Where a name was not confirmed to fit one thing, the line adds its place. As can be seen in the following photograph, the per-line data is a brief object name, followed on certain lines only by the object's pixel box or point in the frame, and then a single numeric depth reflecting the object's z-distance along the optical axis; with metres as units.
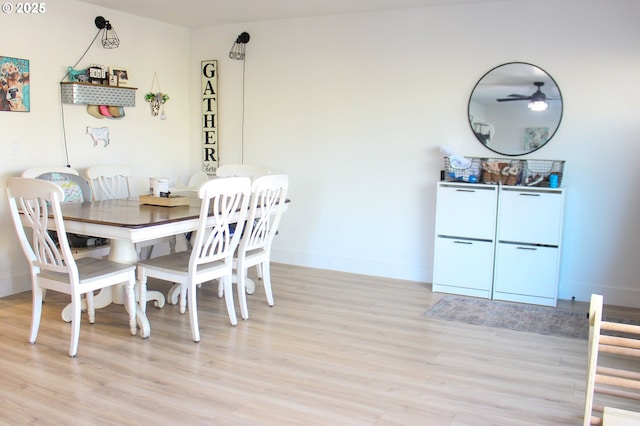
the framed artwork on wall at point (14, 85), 4.16
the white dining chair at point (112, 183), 4.64
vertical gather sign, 5.72
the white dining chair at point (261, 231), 3.69
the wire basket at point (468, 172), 4.46
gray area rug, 3.74
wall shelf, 4.56
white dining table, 3.17
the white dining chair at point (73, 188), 4.00
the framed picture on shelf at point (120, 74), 4.98
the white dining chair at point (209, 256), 3.29
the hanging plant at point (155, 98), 5.45
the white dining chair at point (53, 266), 3.02
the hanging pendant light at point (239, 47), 5.45
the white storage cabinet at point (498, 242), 4.18
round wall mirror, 4.36
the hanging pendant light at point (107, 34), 4.82
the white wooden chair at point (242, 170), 4.85
